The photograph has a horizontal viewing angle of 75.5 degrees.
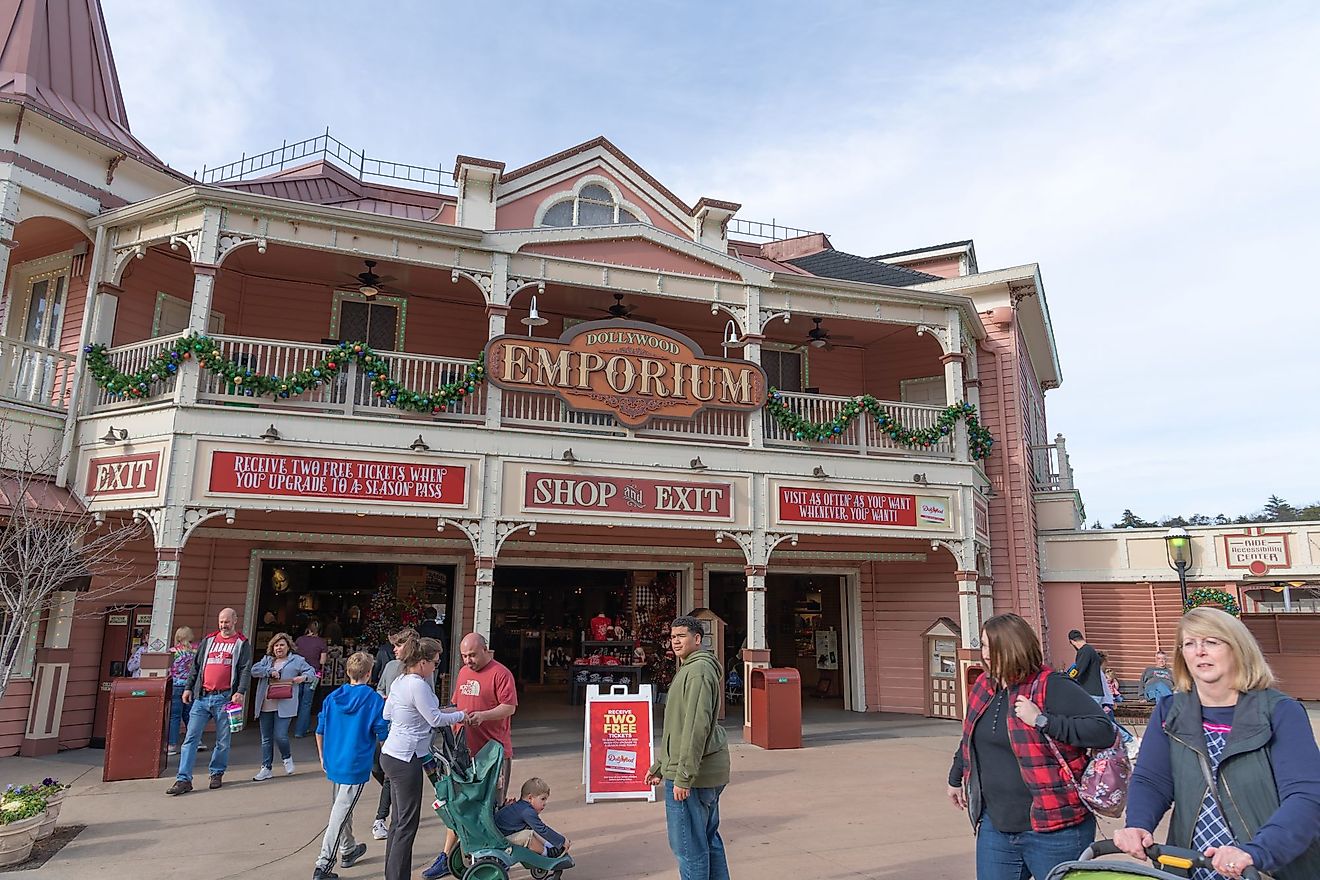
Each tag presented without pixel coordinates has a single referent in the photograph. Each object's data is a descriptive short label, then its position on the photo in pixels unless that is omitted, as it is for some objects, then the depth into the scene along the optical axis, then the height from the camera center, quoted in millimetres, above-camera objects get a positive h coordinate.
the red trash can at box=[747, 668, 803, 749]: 11469 -1436
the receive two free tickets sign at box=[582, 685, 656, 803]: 8391 -1431
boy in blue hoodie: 5793 -990
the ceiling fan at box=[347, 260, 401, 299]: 13034 +4792
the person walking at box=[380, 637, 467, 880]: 5379 -973
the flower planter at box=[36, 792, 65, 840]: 6758 -1774
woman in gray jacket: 9148 -1030
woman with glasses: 2660 -525
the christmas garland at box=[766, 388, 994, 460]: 13234 +2828
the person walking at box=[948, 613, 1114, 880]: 3541 -635
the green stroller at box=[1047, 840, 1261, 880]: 2643 -812
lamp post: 15430 +1049
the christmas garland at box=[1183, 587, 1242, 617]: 15617 +168
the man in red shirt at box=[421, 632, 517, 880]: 6309 -722
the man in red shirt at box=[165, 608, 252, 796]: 8664 -911
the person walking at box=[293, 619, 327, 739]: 11500 -770
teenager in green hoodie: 4664 -909
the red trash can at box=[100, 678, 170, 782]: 9164 -1450
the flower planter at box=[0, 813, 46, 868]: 6223 -1799
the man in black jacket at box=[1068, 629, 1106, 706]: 9555 -710
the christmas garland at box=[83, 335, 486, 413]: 10781 +2822
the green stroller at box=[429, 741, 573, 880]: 5414 -1358
